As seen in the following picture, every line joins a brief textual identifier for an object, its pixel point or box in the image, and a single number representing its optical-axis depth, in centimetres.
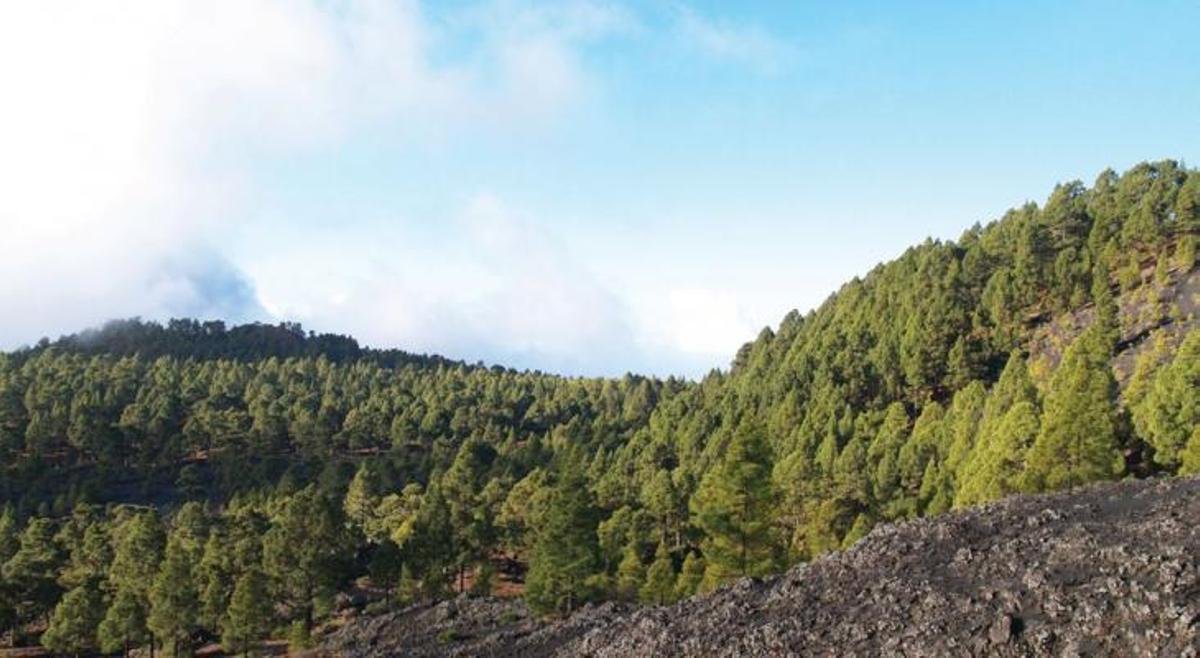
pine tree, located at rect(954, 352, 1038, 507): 4634
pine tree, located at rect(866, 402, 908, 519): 6184
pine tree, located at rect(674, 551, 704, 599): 4666
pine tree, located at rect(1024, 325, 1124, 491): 4097
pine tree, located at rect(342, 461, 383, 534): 8875
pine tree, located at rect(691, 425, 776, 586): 4128
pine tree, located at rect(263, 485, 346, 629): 5988
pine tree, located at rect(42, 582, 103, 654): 5522
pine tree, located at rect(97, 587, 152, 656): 5425
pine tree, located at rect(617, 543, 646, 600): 5272
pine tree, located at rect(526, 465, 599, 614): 4834
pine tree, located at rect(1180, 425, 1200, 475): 3925
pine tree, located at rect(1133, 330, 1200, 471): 4566
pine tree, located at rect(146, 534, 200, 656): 5419
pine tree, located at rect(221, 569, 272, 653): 5331
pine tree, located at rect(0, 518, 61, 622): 6241
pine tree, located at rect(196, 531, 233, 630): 5566
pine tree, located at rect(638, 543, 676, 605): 4812
